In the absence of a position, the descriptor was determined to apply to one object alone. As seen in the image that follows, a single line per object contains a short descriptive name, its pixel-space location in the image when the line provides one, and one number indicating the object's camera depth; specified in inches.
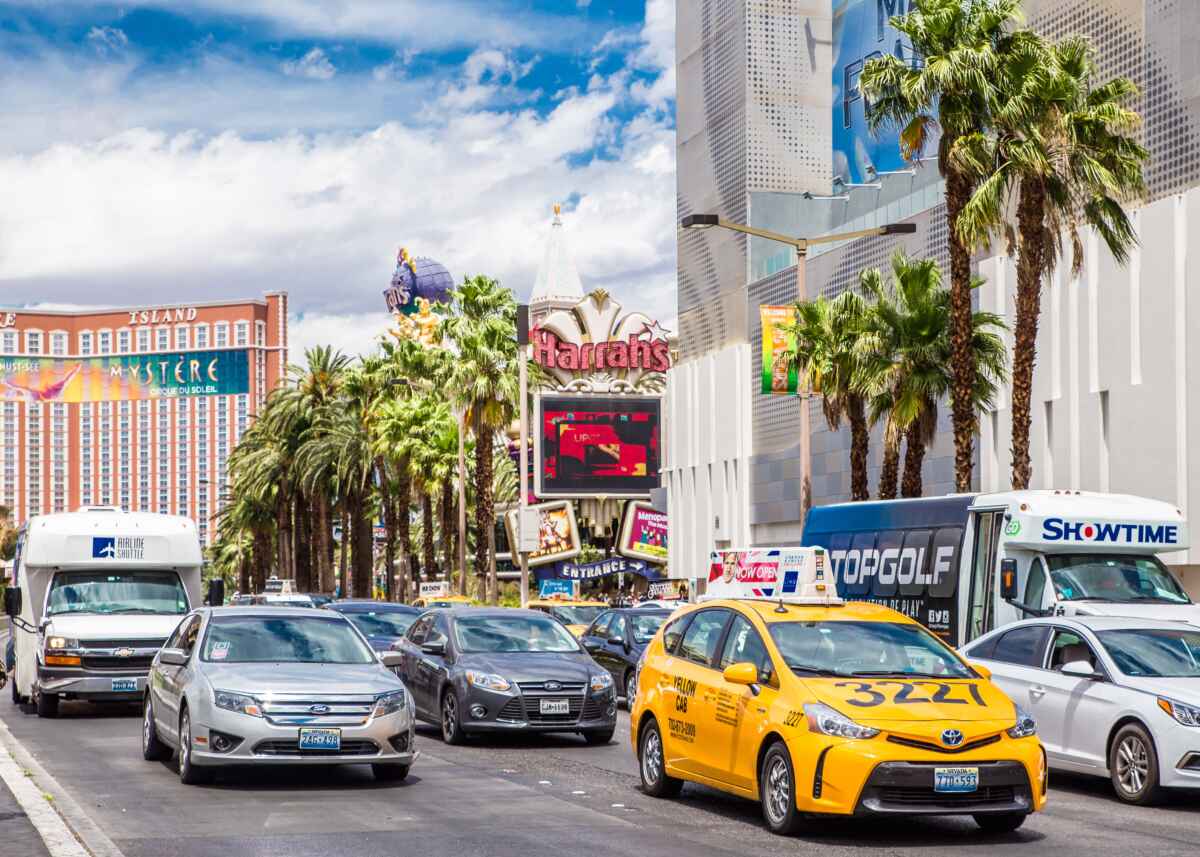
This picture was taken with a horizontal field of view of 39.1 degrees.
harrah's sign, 3255.4
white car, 522.6
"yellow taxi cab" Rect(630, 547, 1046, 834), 422.9
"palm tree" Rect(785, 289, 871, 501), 1392.7
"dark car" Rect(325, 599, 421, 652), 988.2
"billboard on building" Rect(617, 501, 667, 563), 3036.4
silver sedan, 538.9
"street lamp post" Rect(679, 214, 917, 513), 1275.8
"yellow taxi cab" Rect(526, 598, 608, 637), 1280.8
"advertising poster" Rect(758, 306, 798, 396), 1434.5
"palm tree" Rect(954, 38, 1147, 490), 1109.7
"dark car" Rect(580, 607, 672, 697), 949.2
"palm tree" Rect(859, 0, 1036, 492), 1135.6
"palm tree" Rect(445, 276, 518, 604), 2153.7
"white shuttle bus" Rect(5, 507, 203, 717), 856.9
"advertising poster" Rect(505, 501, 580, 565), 3139.8
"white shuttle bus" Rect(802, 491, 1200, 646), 756.6
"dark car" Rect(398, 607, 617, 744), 719.7
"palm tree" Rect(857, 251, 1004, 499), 1300.4
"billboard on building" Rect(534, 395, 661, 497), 3132.4
